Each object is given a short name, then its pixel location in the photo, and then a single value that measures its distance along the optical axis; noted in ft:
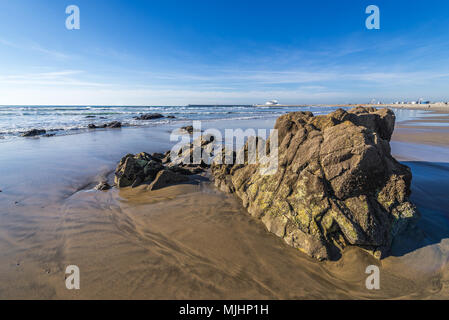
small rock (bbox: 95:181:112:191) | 26.51
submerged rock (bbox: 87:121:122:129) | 91.12
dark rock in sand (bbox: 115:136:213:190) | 26.94
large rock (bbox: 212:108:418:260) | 13.99
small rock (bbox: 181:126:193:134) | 79.30
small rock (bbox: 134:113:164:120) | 134.46
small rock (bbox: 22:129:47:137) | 67.97
